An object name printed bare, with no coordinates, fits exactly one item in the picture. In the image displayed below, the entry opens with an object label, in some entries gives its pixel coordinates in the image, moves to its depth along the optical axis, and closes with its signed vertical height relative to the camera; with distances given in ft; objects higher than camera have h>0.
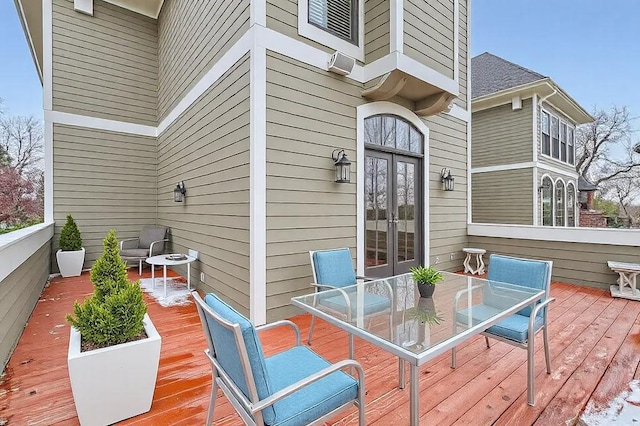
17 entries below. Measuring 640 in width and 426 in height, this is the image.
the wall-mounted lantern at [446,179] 19.16 +2.10
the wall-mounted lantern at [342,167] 12.85 +1.93
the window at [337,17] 13.20 +8.91
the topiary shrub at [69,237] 18.48 -1.55
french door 15.15 +0.01
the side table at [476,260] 19.53 -3.18
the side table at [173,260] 14.59 -2.38
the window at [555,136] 33.73 +8.59
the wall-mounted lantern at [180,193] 17.44 +1.10
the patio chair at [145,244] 18.99 -2.19
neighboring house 30.35 +7.16
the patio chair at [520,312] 6.50 -2.04
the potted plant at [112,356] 5.62 -2.74
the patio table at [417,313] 4.72 -2.07
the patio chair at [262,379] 3.80 -2.53
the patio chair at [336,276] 7.27 -2.08
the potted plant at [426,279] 7.11 -1.58
